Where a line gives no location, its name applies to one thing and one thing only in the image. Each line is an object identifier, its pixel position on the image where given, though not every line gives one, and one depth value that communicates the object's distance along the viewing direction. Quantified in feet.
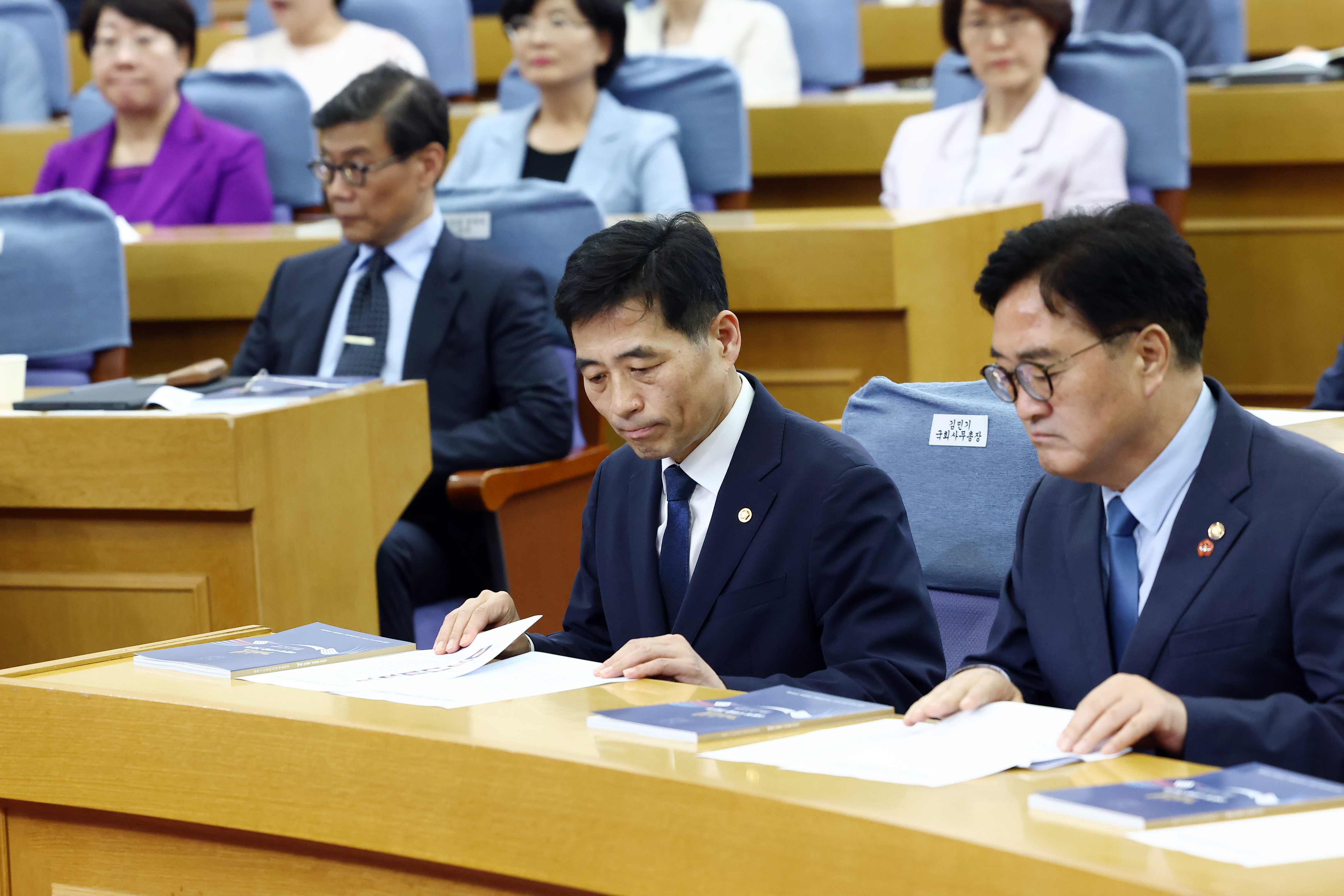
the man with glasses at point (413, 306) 32.59
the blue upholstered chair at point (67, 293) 33.42
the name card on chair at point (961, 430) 28.83
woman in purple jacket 38.32
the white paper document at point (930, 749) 25.83
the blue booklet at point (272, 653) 27.35
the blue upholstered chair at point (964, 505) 28.70
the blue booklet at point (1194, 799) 25.26
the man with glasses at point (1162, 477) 26.61
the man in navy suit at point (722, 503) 27.81
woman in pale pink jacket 35.41
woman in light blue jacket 36.31
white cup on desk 31.13
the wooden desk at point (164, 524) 30.03
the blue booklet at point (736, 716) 26.22
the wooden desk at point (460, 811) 25.30
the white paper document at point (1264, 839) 25.00
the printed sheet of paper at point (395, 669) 27.11
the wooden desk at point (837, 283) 33.30
